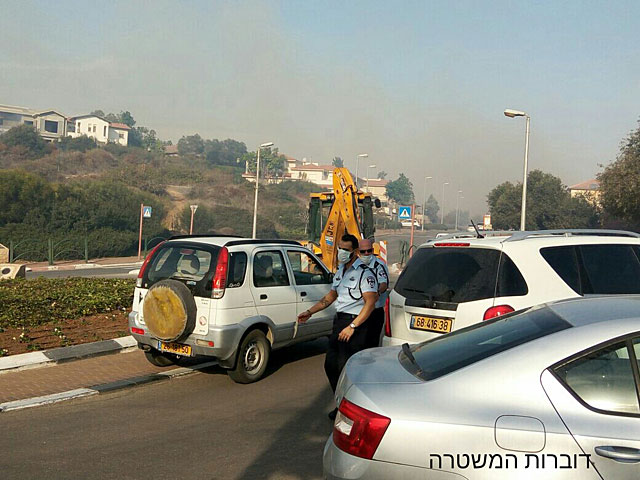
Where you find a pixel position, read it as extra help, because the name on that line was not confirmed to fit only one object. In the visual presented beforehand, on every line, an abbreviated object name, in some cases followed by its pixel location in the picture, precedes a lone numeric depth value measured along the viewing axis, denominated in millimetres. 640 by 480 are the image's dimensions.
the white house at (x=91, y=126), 136250
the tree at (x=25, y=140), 88500
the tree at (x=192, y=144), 167000
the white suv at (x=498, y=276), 6000
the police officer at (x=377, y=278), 6875
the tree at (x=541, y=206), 57938
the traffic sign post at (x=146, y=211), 36862
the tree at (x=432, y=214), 182575
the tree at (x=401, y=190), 155250
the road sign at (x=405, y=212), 33469
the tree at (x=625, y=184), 35625
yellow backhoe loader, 18234
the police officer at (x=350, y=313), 6608
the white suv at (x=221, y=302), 8023
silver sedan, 3000
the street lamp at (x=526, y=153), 25141
